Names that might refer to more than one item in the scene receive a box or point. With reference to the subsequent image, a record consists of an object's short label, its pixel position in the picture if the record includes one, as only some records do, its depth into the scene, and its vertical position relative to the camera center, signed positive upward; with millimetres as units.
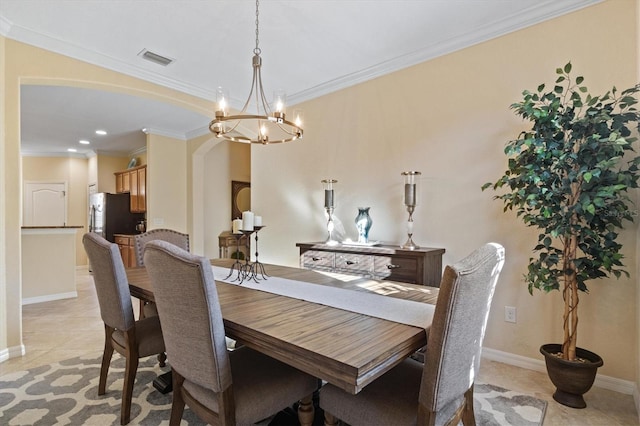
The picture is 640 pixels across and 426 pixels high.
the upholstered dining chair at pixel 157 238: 2816 -272
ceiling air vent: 3031 +1463
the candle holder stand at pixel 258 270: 2057 -457
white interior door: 7301 +91
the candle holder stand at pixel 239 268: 2136 -429
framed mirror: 6348 +226
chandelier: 2086 +631
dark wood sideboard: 2584 -466
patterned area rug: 1795 -1189
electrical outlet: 2535 -828
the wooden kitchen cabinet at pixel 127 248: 5844 -746
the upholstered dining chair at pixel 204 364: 1158 -592
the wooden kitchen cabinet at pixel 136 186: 5781 +431
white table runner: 1358 -458
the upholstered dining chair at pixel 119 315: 1755 -600
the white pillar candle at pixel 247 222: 1979 -84
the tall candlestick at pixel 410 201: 2796 +67
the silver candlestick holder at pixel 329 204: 3443 +48
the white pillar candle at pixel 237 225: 2002 -104
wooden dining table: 953 -454
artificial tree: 1831 +99
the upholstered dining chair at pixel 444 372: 1033 -573
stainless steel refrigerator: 6223 -152
